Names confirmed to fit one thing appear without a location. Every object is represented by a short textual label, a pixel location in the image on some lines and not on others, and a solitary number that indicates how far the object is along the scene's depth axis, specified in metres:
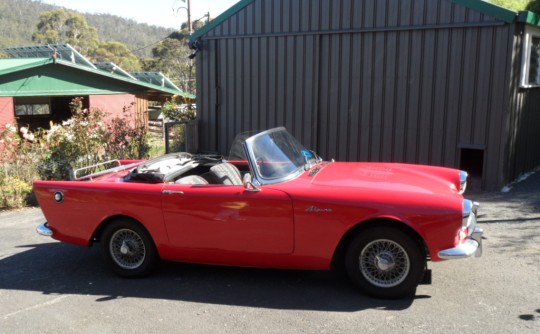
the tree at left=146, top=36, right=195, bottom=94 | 47.72
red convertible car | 4.36
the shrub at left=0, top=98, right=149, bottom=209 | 8.77
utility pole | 31.59
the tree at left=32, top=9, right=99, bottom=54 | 67.25
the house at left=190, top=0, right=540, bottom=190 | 8.52
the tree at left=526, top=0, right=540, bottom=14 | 12.21
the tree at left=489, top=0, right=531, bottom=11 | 13.26
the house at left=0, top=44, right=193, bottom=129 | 15.67
